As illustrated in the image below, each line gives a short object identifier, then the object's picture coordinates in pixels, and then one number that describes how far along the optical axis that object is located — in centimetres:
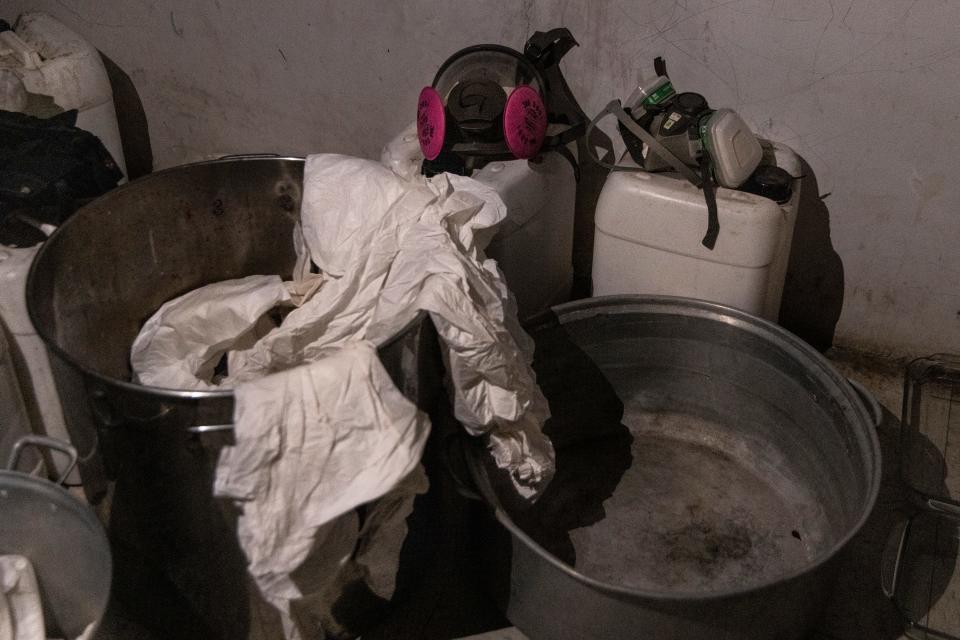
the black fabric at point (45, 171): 137
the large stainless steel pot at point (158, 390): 103
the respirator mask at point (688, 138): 142
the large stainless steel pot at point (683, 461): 124
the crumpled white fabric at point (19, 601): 118
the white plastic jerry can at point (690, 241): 142
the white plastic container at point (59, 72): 177
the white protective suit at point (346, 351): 97
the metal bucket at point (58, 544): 113
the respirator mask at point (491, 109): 145
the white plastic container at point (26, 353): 135
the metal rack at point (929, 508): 133
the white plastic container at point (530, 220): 147
